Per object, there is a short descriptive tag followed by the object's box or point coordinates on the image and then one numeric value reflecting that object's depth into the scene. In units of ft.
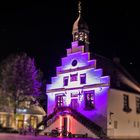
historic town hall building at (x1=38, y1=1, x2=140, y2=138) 81.36
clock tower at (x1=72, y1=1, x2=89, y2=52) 91.09
